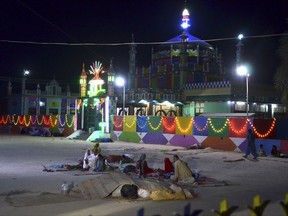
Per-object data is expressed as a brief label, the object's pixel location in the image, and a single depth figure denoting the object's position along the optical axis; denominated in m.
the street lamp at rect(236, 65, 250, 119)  27.59
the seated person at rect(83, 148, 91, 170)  12.95
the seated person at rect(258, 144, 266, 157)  18.96
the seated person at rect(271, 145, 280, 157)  18.60
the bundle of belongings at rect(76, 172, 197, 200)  8.50
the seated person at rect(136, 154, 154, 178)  11.43
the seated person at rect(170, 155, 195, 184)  10.47
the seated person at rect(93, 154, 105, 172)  12.52
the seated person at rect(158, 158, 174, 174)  11.87
